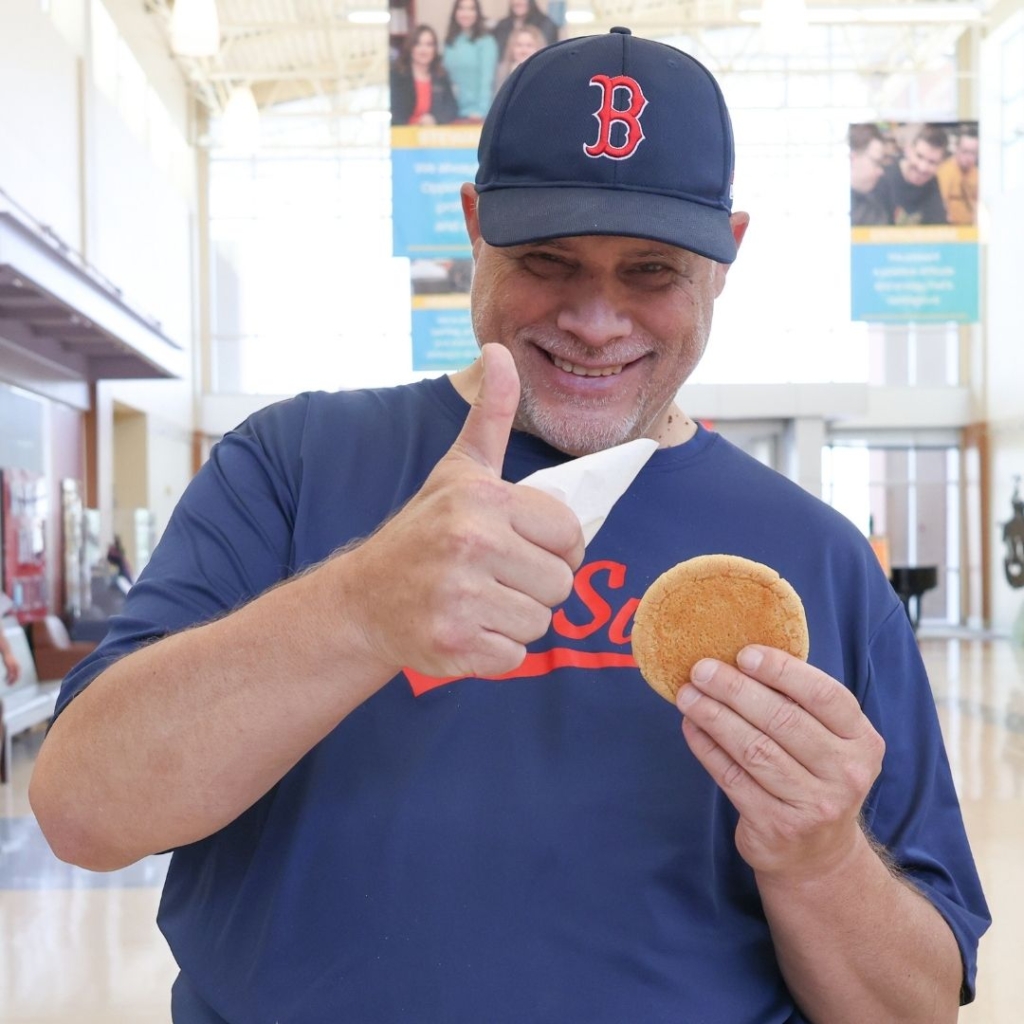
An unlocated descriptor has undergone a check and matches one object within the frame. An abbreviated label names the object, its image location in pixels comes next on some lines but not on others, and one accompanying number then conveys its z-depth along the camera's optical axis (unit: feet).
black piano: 60.29
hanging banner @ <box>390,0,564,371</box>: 31.27
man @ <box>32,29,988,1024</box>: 3.95
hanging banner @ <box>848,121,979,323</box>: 46.85
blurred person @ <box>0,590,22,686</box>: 27.58
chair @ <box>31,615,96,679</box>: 37.55
